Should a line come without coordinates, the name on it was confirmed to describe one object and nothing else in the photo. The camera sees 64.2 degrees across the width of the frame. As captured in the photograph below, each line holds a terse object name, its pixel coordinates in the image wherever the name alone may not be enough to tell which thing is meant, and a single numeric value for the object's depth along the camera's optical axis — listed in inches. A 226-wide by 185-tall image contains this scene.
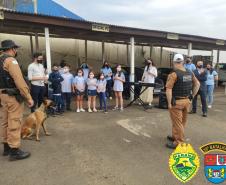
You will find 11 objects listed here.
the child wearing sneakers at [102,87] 230.2
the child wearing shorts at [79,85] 225.1
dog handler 114.9
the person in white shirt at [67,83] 223.4
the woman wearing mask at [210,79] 255.0
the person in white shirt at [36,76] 184.8
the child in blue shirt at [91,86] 227.6
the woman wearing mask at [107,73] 266.9
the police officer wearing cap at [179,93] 137.8
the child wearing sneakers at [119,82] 239.9
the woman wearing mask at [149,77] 254.1
